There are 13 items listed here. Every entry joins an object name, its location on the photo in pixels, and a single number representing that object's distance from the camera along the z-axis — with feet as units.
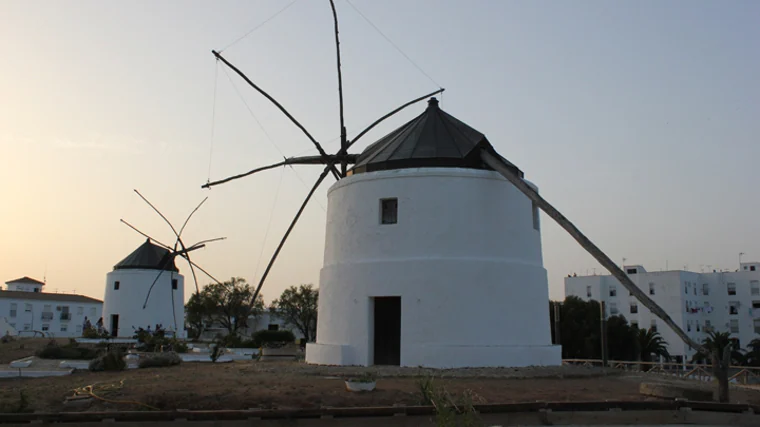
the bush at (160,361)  56.13
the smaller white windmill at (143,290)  129.57
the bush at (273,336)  102.06
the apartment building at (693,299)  198.29
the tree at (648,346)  154.81
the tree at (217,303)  183.21
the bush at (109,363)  52.13
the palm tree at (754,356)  159.63
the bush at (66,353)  65.82
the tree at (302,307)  176.04
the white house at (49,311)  188.24
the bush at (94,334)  110.73
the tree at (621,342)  146.10
